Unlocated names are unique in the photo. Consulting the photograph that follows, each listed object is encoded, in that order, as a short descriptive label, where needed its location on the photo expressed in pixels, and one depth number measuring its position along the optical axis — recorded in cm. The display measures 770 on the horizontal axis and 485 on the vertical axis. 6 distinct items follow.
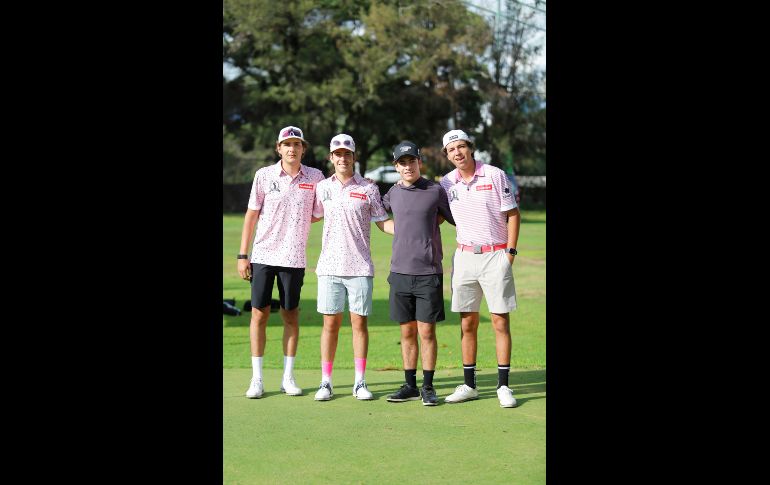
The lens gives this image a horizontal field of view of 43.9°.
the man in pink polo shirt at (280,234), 642
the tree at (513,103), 3622
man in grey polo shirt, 626
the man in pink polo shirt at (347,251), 634
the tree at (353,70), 3416
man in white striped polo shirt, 620
